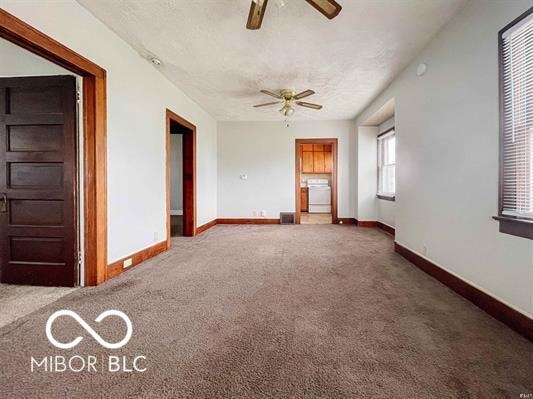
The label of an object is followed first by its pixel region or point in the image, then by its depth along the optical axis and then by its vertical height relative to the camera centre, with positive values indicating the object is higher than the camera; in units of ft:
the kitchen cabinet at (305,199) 30.30 -0.66
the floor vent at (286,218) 21.12 -2.00
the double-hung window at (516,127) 5.42 +1.44
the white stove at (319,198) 29.58 -0.55
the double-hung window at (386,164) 17.39 +2.02
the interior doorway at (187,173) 13.25 +1.32
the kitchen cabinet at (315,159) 30.40 +4.05
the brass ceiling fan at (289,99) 13.33 +5.06
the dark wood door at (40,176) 8.04 +0.60
